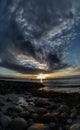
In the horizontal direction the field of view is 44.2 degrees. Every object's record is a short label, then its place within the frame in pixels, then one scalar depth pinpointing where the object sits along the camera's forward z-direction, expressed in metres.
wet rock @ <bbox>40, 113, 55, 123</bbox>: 2.82
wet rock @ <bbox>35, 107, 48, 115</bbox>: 3.20
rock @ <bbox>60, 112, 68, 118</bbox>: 2.96
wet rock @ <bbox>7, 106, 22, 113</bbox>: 3.24
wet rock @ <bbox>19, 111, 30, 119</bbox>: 3.00
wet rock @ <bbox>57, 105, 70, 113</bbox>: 3.19
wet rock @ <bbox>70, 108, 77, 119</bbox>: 2.91
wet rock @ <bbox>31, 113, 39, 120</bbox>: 2.94
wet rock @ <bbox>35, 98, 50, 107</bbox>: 3.81
